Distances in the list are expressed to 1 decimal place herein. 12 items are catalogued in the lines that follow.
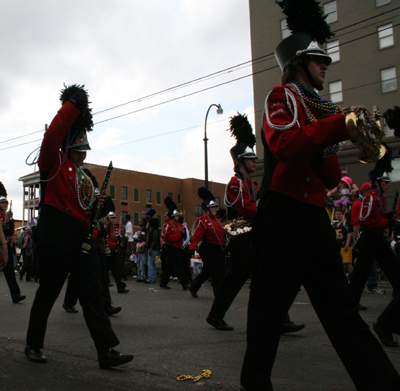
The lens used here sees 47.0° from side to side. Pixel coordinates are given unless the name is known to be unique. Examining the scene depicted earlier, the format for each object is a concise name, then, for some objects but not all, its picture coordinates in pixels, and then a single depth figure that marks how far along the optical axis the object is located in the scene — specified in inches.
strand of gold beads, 128.6
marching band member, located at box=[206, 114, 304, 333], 197.9
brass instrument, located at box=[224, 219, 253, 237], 206.2
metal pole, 874.8
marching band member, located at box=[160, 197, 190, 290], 459.5
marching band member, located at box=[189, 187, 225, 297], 305.6
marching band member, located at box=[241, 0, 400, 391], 90.5
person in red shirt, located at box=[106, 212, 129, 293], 394.3
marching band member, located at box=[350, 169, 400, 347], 235.0
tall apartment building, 1146.0
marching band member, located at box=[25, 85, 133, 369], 141.3
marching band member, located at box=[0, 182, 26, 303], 324.5
